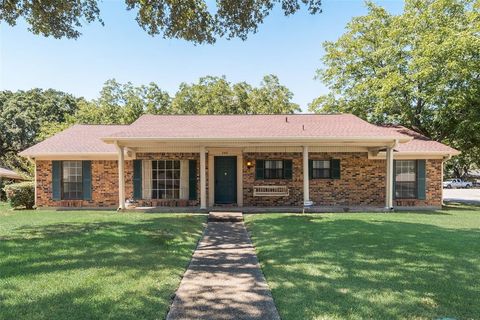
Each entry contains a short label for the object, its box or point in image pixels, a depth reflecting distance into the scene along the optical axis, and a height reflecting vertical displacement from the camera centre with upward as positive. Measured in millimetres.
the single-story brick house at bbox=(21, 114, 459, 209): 14859 -739
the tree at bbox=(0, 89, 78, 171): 31938 +3802
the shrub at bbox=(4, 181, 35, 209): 15375 -1624
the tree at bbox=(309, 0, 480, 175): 17641 +4734
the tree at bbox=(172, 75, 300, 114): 35000 +5863
